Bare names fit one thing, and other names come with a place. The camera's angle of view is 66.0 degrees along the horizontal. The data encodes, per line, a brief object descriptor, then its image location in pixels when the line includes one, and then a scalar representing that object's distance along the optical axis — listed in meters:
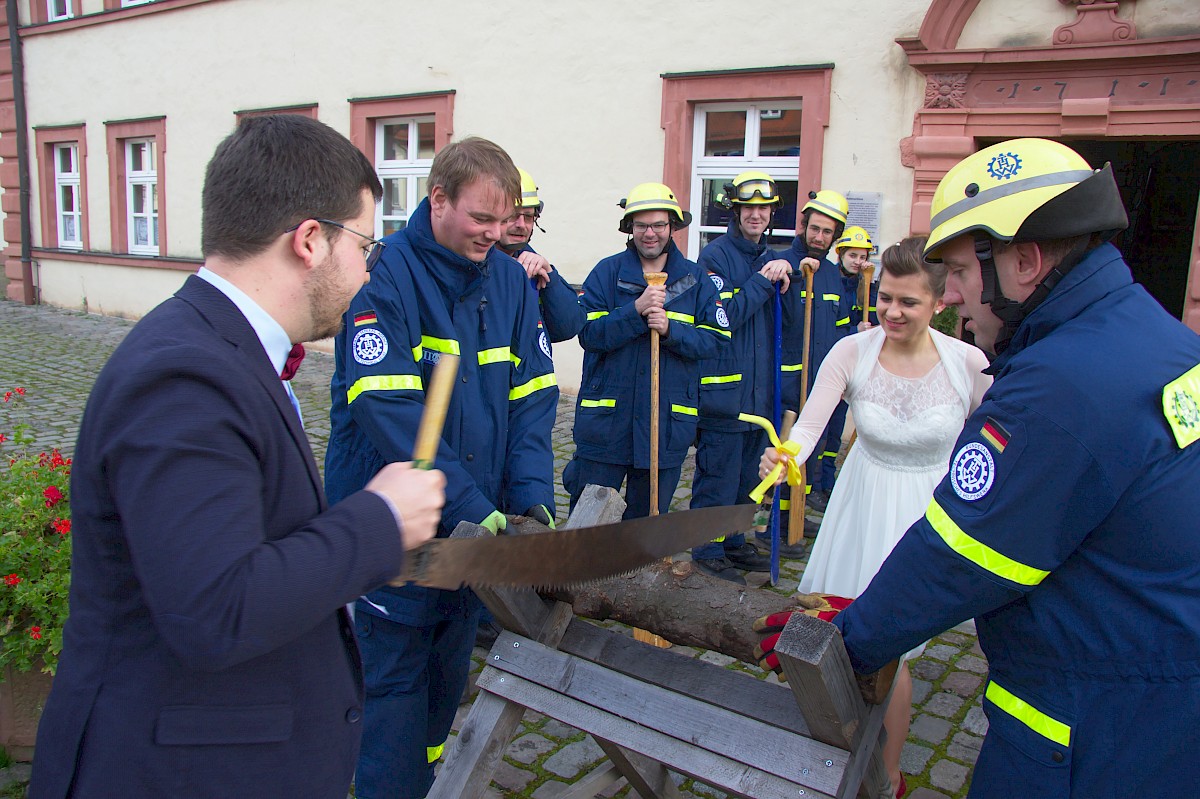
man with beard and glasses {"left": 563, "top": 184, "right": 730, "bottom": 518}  5.00
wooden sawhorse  2.04
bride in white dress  3.46
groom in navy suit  1.32
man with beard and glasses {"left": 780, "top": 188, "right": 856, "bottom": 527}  6.29
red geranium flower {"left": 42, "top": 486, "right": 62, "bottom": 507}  3.28
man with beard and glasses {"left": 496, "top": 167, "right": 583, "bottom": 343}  4.31
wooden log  2.35
